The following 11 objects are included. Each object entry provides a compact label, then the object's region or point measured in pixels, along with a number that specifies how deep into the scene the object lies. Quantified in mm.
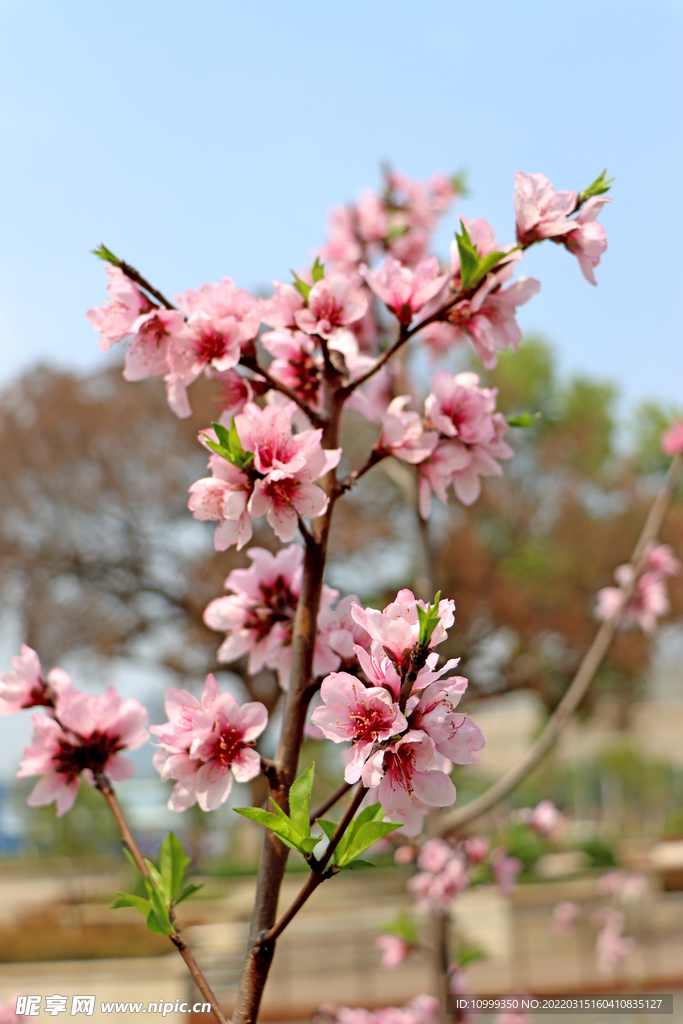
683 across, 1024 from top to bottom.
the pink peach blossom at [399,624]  945
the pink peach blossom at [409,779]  954
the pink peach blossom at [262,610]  1087
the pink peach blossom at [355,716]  947
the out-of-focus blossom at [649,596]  1976
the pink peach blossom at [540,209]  1082
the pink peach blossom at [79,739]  1083
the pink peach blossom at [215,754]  1015
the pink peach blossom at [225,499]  1012
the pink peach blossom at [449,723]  950
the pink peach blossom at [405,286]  1083
